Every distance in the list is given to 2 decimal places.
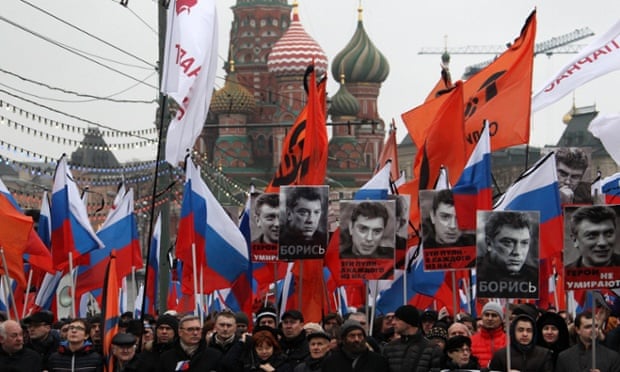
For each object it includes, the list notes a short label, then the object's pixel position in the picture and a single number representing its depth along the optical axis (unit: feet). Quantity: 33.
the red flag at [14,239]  47.57
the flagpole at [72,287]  51.45
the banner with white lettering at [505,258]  34.60
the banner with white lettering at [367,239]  43.60
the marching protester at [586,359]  33.50
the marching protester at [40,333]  41.14
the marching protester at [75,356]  37.01
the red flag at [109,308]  39.05
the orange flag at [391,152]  59.52
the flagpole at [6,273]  45.75
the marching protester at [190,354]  35.45
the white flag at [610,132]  44.50
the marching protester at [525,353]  33.42
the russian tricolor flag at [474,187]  43.29
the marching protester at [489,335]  36.99
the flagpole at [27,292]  54.13
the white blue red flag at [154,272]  68.80
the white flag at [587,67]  47.78
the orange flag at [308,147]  51.26
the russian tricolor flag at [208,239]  50.08
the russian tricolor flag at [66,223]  54.54
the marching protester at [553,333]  35.37
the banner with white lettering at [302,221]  45.73
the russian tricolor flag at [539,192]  43.32
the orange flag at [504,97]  50.57
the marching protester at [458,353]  32.83
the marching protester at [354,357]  33.24
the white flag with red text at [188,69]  45.55
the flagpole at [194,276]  45.93
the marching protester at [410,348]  33.45
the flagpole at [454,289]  43.08
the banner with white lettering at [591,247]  34.27
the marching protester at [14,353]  36.14
